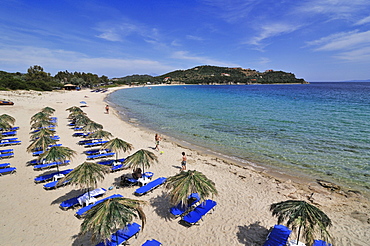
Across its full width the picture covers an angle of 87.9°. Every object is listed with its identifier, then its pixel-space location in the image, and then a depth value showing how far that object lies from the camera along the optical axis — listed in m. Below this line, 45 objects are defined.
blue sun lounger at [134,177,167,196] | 9.44
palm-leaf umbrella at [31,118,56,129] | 18.51
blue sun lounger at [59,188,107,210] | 8.34
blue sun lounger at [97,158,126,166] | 12.47
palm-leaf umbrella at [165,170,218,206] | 6.95
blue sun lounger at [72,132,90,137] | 19.28
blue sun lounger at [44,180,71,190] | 9.76
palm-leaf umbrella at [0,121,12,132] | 17.62
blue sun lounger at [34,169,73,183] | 10.41
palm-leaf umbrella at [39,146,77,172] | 9.73
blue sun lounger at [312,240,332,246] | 6.32
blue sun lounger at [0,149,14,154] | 14.31
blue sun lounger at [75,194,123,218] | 7.83
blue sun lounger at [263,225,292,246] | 6.43
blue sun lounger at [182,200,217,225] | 7.53
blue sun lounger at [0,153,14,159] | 13.74
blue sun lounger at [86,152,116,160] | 13.73
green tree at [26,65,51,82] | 79.29
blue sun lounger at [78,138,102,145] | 16.89
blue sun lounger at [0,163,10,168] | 11.88
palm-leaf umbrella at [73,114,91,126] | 19.81
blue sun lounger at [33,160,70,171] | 11.95
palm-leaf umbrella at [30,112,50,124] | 20.61
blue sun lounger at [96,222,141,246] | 6.32
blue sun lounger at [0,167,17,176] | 11.21
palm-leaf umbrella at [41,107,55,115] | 25.05
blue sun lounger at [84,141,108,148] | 16.12
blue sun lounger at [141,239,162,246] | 6.19
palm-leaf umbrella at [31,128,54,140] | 14.81
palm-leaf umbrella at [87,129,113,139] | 15.15
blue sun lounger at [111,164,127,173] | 11.94
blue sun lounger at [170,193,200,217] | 8.00
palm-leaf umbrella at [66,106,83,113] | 26.31
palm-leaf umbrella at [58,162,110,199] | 7.75
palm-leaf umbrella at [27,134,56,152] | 12.11
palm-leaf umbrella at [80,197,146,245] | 5.07
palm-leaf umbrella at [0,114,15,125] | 18.98
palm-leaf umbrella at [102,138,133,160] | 11.39
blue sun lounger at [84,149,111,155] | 14.56
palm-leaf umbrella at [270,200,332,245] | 5.30
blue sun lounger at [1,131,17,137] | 18.26
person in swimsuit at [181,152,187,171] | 12.21
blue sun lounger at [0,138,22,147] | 16.15
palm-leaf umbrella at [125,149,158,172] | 9.60
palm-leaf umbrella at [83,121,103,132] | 16.67
